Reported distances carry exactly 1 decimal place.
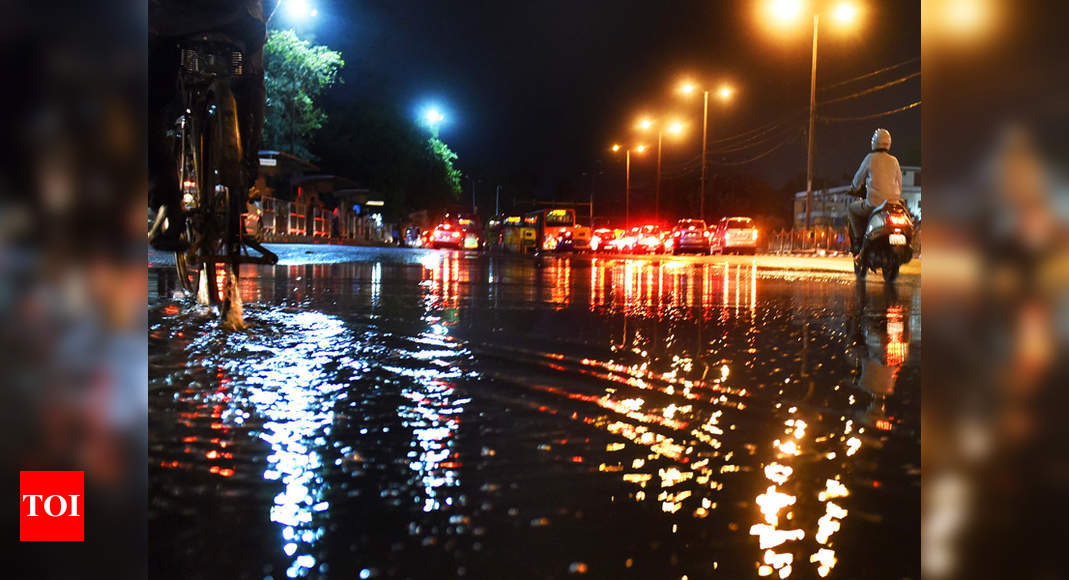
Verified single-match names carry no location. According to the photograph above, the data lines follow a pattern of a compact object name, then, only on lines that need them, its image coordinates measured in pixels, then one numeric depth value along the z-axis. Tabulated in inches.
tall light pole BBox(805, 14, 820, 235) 1393.9
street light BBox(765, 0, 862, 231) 1334.9
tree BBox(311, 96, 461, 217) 2269.9
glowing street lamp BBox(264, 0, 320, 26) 1293.1
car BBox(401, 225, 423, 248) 2492.3
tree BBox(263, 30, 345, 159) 1505.9
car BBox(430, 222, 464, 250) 2151.8
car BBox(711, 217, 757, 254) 1664.6
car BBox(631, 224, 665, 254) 2196.1
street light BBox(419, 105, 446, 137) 2504.1
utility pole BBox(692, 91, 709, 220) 2047.2
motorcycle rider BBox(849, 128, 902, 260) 571.2
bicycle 274.1
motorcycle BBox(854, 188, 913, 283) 569.3
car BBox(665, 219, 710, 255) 1825.8
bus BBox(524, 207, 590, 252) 2021.4
